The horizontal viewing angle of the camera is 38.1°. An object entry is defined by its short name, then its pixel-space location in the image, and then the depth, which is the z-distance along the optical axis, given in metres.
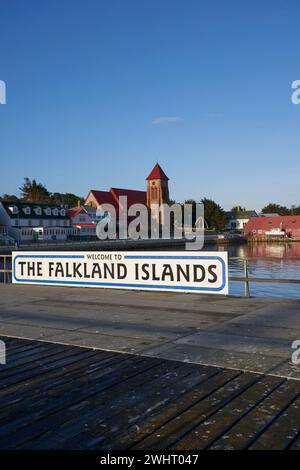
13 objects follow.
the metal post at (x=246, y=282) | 11.90
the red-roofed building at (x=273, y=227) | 113.69
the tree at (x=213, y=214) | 125.19
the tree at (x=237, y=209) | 170.38
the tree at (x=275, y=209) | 160.88
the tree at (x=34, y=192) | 128.62
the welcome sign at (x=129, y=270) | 11.88
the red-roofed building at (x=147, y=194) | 115.81
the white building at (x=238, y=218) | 155.12
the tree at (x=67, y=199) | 147.88
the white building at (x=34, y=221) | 78.38
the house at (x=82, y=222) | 90.76
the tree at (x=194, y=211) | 124.69
